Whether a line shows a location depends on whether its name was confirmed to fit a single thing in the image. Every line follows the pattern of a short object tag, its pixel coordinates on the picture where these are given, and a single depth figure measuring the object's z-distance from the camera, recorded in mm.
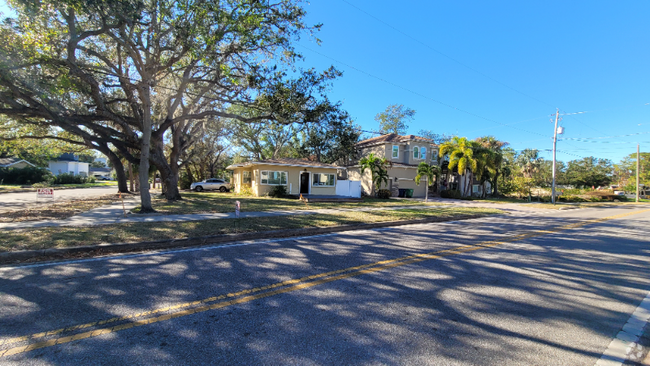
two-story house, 29672
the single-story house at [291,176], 24234
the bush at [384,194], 26281
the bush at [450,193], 30997
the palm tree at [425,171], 27012
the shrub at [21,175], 35938
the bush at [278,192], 23625
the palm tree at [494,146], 32500
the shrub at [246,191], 25953
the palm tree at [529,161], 49031
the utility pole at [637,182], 35844
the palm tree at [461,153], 29484
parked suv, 31422
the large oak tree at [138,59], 9430
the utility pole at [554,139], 24609
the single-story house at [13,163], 39344
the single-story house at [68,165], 51094
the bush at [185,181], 37719
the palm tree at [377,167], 26562
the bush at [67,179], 39719
